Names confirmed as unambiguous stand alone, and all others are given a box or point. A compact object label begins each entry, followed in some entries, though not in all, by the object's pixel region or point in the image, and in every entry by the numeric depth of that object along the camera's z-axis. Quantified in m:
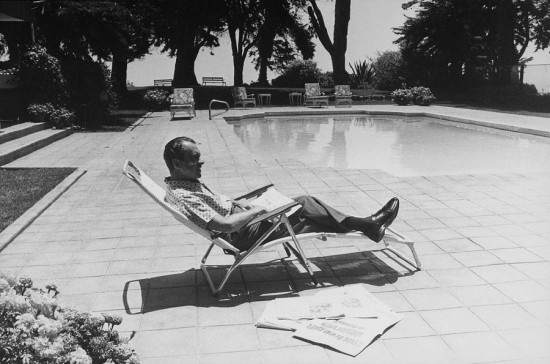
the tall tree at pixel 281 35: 30.42
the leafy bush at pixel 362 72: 30.77
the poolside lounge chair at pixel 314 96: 22.53
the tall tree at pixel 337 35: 26.95
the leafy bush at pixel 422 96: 22.30
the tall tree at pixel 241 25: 29.59
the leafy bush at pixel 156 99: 22.94
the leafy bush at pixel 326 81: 30.06
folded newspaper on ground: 3.15
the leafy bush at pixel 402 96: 22.95
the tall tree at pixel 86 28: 14.23
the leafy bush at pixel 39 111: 14.25
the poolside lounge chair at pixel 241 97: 22.36
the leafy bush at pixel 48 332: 2.03
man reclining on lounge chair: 3.68
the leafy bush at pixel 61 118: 14.31
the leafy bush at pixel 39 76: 14.53
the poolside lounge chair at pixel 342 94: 22.61
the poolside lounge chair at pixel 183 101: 18.64
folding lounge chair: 3.69
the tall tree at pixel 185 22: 26.34
